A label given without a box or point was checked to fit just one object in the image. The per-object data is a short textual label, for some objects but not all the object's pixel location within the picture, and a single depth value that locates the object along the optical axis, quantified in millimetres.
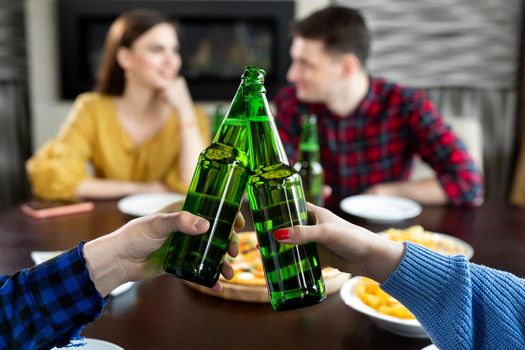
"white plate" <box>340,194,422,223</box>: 1550
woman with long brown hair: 2125
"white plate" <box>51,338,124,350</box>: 808
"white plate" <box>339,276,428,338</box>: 902
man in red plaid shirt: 2129
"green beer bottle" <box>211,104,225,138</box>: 1610
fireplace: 3521
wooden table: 897
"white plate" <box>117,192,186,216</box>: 1583
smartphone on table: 1554
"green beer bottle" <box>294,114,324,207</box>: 1535
